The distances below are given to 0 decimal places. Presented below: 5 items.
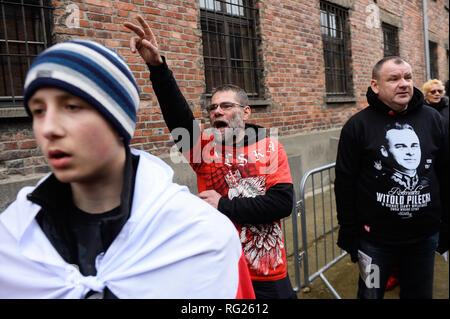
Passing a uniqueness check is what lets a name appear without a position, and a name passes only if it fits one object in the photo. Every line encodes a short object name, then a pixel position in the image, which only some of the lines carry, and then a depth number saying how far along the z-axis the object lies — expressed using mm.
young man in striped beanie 950
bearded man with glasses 1925
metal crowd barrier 3143
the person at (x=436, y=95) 4648
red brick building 3191
